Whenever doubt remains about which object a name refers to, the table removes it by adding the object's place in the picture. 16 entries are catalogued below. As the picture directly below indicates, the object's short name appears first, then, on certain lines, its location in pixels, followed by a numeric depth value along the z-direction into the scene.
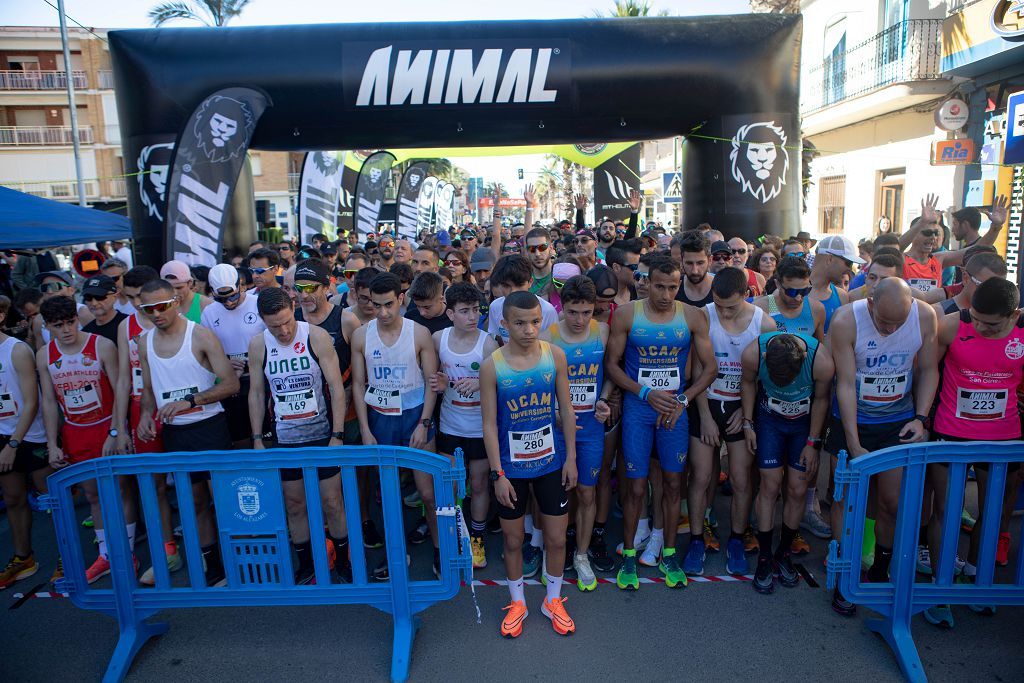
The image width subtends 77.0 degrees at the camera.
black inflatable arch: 8.84
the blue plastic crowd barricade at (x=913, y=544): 2.94
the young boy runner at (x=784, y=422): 3.49
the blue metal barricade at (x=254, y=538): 3.07
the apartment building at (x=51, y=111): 36.22
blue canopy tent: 5.59
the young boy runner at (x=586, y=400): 3.71
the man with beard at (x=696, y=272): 4.48
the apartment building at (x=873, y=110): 13.89
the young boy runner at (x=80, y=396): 3.98
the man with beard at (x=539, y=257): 6.01
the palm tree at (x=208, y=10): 24.05
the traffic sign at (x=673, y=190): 13.34
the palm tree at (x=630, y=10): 22.19
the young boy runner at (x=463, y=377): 3.75
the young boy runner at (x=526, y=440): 3.27
